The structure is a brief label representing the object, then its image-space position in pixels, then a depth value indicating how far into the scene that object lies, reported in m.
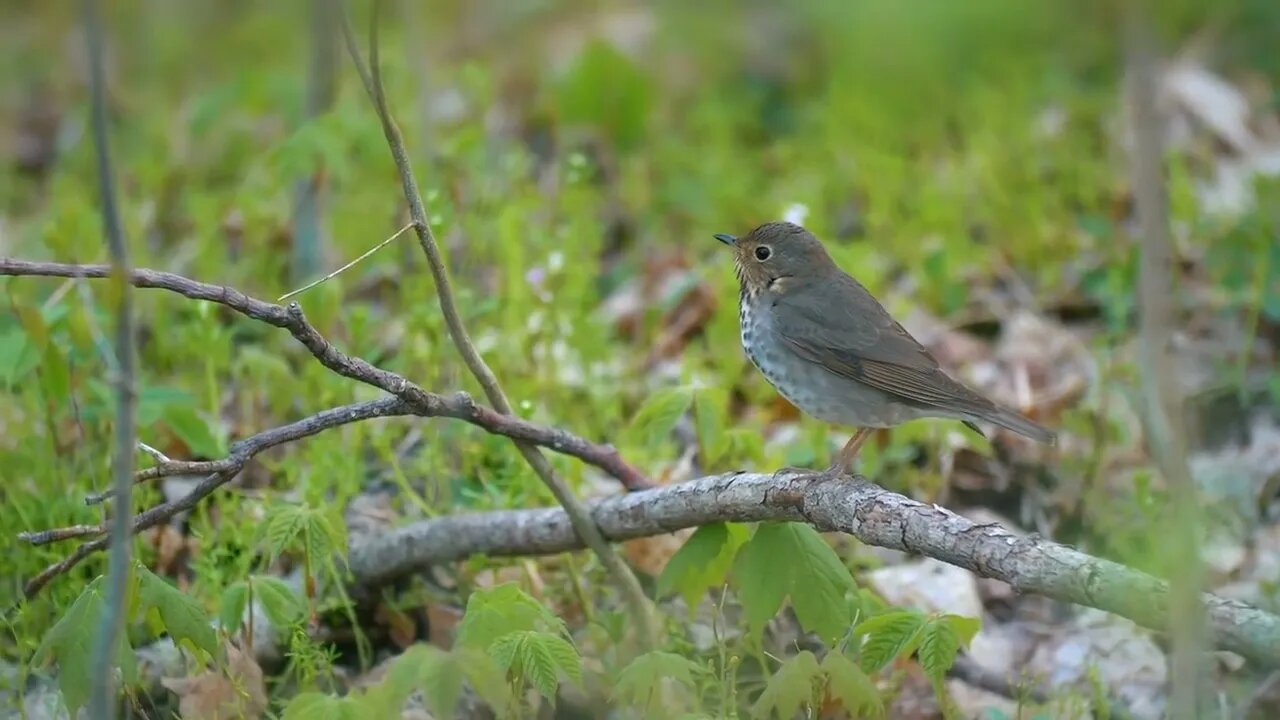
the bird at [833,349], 7.87
